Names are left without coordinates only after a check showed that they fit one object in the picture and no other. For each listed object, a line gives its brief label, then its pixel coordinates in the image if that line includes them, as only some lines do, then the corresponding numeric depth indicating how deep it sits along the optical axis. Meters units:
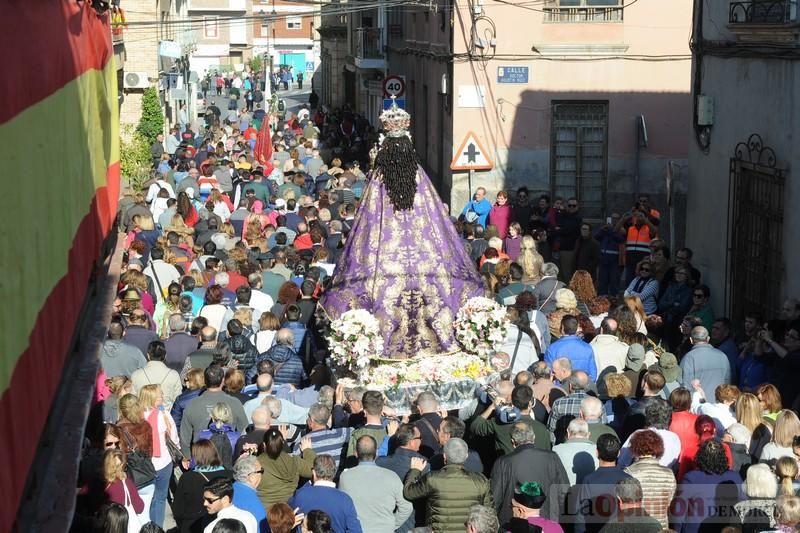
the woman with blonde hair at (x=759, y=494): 7.70
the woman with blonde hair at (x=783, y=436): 8.68
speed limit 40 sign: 27.41
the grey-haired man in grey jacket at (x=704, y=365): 11.26
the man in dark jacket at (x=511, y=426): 9.23
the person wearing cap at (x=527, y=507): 7.57
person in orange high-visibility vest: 17.78
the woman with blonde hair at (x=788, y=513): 7.07
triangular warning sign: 19.61
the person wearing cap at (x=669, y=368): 10.91
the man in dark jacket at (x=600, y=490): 8.15
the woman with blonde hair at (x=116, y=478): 8.16
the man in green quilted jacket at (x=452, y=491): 8.06
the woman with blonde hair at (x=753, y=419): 9.12
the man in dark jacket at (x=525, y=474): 8.38
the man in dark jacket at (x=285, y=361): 11.84
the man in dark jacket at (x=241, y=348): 11.97
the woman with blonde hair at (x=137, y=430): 9.14
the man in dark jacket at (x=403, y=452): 8.68
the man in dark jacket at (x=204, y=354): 11.49
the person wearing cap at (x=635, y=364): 11.02
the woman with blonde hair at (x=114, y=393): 10.16
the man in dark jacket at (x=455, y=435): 8.76
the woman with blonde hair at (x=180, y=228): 17.66
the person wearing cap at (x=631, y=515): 7.47
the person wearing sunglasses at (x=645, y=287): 14.89
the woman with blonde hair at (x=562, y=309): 12.98
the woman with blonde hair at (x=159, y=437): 9.53
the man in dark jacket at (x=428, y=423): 9.40
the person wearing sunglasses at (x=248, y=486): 8.05
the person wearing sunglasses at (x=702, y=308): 13.77
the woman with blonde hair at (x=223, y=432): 9.41
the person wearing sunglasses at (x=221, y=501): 7.52
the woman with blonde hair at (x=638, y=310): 13.14
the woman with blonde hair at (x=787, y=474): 7.90
